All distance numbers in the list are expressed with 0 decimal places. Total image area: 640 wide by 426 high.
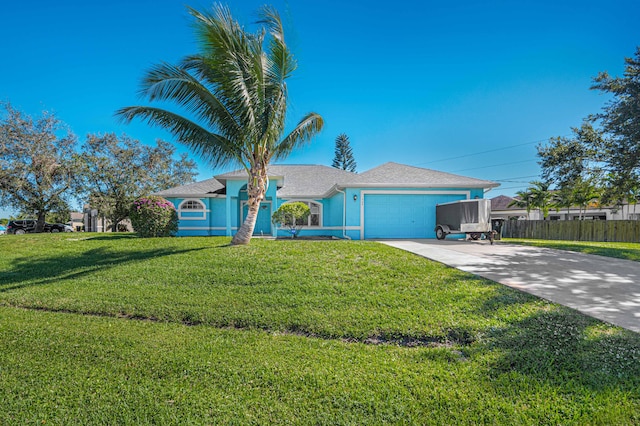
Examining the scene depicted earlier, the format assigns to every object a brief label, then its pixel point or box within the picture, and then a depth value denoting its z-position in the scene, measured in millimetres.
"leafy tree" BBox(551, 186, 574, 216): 15633
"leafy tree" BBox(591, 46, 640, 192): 12148
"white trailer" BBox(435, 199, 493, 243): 12281
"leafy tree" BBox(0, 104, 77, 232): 20594
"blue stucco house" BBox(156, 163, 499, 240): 13820
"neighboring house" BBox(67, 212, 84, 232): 42397
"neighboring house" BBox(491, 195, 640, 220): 26688
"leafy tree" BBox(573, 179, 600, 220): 21884
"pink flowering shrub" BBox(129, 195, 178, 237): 11781
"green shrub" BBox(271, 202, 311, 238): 13695
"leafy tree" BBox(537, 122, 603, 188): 15320
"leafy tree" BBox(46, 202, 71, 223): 23122
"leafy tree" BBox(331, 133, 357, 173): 46188
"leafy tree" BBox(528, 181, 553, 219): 27047
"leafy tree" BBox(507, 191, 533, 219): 28266
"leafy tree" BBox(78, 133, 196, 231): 24156
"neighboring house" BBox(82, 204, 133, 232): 28391
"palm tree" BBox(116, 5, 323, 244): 7969
